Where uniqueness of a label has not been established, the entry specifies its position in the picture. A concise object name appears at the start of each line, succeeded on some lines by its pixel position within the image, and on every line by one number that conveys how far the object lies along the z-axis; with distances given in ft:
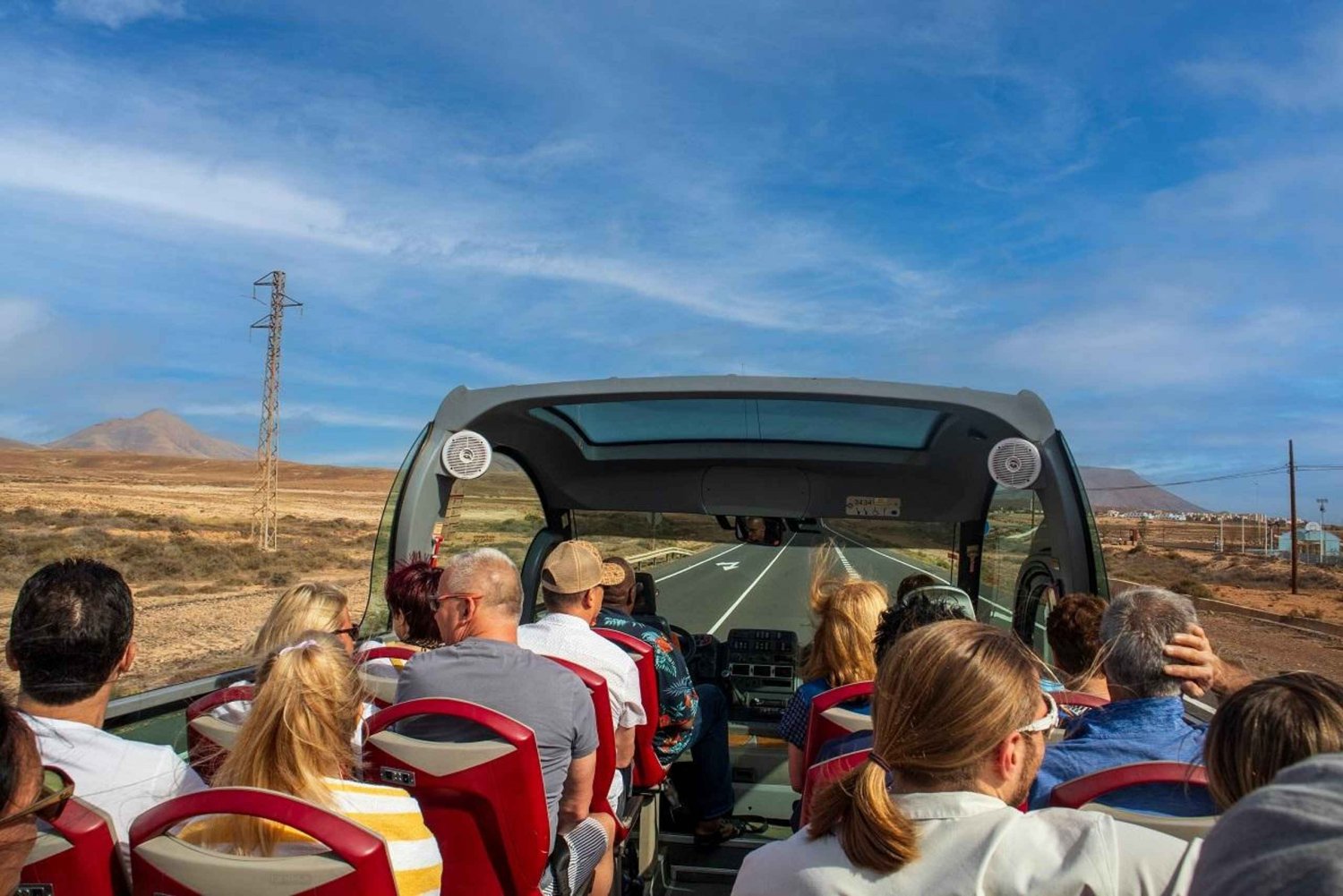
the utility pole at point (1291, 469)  173.18
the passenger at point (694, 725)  15.02
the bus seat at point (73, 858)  6.35
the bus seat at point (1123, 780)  6.74
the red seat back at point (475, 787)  8.51
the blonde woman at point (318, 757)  7.32
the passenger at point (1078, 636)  11.32
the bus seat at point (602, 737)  10.84
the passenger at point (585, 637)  12.64
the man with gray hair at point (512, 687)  9.97
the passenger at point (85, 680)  7.69
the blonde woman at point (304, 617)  11.96
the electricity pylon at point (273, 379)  159.22
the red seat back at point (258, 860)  6.21
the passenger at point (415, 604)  13.44
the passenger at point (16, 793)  4.85
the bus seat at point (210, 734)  9.36
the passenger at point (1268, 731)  5.40
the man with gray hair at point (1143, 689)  8.09
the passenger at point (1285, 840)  2.76
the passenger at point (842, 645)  11.84
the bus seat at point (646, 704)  13.60
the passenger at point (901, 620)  9.86
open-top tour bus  15.01
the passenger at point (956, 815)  5.19
